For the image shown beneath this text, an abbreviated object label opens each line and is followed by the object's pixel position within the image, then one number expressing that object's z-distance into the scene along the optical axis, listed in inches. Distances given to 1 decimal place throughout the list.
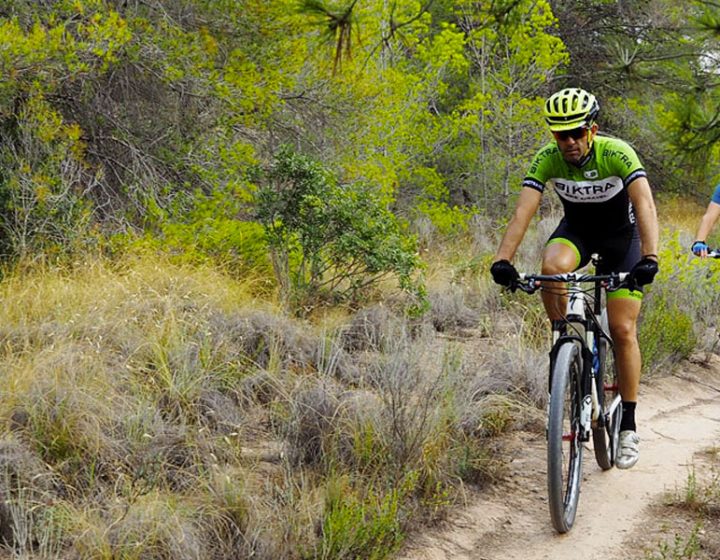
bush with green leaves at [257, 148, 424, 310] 348.2
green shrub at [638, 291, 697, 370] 312.5
